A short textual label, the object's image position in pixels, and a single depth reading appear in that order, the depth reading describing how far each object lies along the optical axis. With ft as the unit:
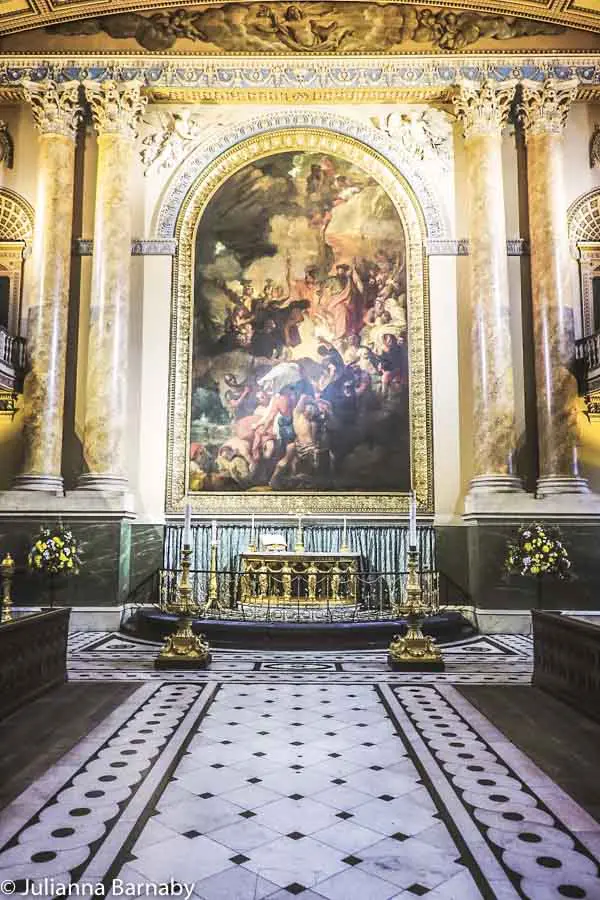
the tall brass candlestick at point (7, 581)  25.86
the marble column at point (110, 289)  38.34
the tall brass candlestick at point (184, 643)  24.12
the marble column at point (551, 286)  37.83
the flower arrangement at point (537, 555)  34.01
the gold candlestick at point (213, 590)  35.24
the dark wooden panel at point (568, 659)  17.57
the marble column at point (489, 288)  38.04
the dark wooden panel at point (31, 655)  17.48
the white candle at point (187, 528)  24.28
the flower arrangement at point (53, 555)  34.14
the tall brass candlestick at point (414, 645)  24.44
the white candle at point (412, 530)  24.36
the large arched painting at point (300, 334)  40.40
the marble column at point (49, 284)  38.11
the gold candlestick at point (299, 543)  35.58
